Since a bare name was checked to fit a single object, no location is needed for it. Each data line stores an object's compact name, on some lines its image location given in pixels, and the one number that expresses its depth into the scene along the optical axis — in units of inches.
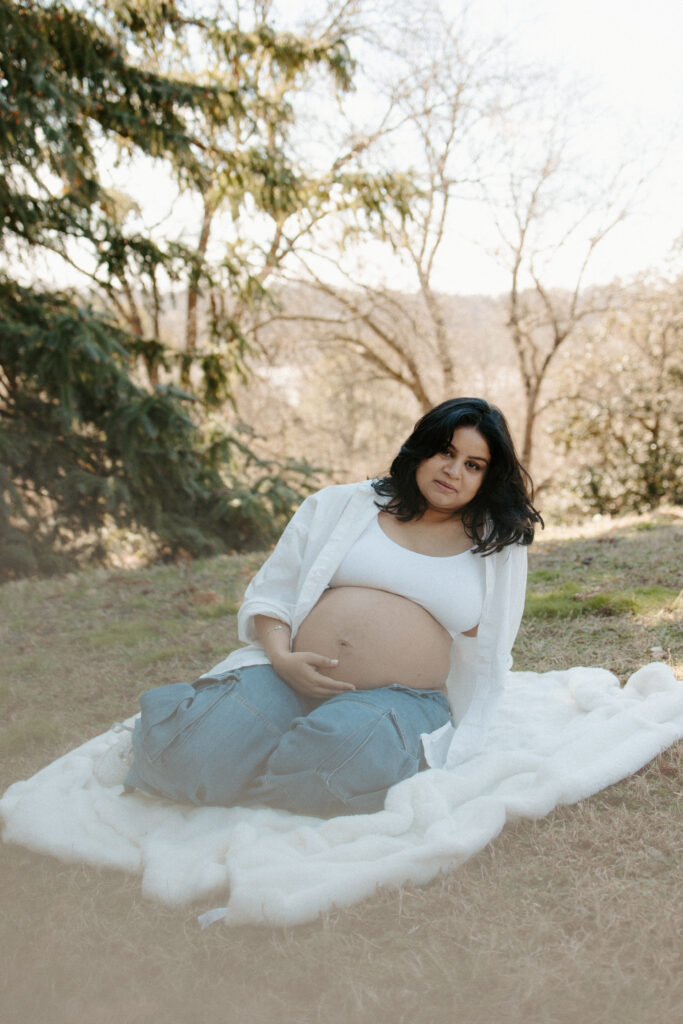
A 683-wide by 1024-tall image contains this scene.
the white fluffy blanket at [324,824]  68.7
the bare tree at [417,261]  497.7
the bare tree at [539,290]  501.0
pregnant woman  80.0
